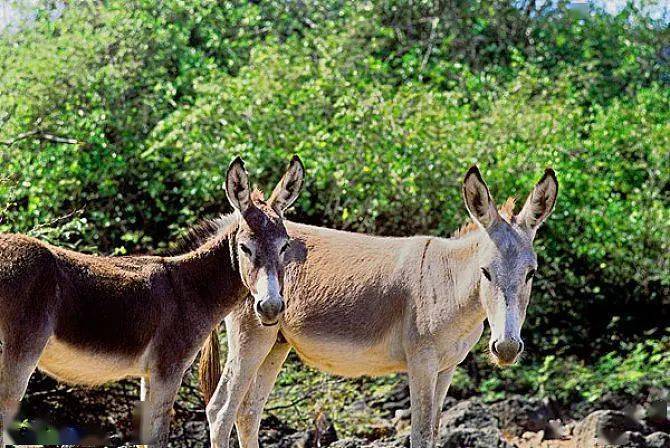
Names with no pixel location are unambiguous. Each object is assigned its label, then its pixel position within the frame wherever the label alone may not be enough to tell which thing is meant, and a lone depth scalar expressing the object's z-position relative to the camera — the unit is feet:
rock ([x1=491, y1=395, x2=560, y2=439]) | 37.04
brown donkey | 18.93
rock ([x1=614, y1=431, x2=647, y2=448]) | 30.91
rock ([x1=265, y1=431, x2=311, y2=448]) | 30.81
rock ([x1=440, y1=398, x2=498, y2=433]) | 31.40
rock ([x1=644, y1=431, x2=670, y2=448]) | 30.76
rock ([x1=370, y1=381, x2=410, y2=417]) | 37.47
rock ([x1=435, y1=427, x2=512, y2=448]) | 27.78
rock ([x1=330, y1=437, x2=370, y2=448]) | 27.64
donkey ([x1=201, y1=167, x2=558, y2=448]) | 22.17
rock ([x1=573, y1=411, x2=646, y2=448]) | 32.30
